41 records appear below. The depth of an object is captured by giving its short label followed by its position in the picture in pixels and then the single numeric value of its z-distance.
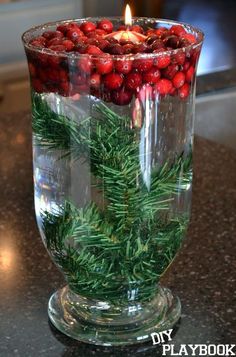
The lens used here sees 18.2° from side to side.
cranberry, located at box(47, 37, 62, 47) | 0.62
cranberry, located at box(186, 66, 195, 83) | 0.62
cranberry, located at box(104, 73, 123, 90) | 0.58
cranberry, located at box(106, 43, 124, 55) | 0.59
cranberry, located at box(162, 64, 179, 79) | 0.59
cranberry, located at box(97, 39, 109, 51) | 0.60
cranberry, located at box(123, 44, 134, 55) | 0.59
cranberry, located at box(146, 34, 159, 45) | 0.63
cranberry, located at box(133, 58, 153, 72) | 0.58
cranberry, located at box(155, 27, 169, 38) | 0.65
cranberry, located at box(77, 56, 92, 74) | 0.58
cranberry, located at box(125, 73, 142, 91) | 0.58
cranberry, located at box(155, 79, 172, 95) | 0.60
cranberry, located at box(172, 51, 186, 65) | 0.60
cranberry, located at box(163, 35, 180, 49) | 0.61
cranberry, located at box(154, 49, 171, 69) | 0.58
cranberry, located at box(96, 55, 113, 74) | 0.58
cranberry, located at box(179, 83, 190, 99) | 0.63
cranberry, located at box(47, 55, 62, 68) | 0.59
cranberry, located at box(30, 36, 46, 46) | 0.63
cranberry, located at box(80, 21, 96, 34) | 0.66
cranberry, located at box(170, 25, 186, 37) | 0.65
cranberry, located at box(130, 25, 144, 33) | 0.68
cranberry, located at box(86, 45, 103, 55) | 0.59
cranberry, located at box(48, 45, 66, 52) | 0.60
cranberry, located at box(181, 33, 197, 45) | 0.63
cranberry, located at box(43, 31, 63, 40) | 0.63
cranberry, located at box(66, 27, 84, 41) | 0.63
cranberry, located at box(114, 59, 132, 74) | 0.58
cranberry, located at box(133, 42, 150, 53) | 0.60
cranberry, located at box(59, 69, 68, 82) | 0.60
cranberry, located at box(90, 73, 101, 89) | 0.59
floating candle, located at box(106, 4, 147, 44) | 0.63
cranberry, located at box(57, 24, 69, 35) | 0.65
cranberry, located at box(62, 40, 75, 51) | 0.61
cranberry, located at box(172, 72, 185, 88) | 0.61
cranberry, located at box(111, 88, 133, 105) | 0.59
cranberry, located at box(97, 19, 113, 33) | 0.67
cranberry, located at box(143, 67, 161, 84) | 0.59
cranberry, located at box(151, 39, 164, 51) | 0.60
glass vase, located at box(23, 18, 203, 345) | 0.60
